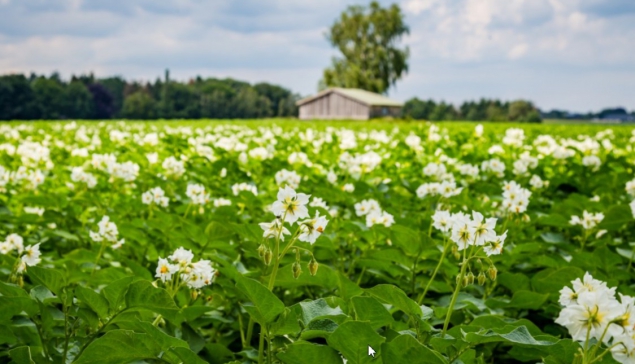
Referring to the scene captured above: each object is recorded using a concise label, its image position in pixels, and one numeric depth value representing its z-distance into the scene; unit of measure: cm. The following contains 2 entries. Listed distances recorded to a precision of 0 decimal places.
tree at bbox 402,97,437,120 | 9938
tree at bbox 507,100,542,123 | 8986
